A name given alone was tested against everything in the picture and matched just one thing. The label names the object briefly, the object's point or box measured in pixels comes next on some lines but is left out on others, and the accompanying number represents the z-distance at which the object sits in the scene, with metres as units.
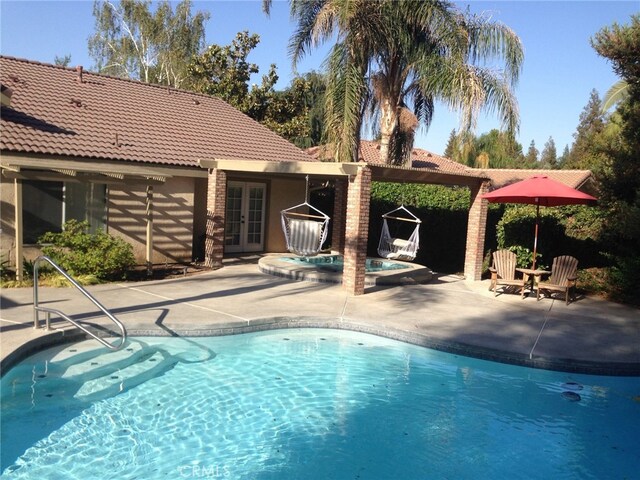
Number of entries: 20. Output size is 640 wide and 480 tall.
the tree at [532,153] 74.50
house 11.92
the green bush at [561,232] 14.47
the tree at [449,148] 69.75
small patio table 12.63
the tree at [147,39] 35.91
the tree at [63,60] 47.69
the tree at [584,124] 48.39
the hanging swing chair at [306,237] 13.43
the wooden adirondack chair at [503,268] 13.07
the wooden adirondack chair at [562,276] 12.41
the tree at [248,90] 25.58
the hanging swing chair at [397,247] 14.08
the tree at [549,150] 79.38
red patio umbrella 11.88
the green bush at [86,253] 11.66
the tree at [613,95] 24.34
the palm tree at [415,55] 16.83
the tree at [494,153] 55.28
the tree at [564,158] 60.44
